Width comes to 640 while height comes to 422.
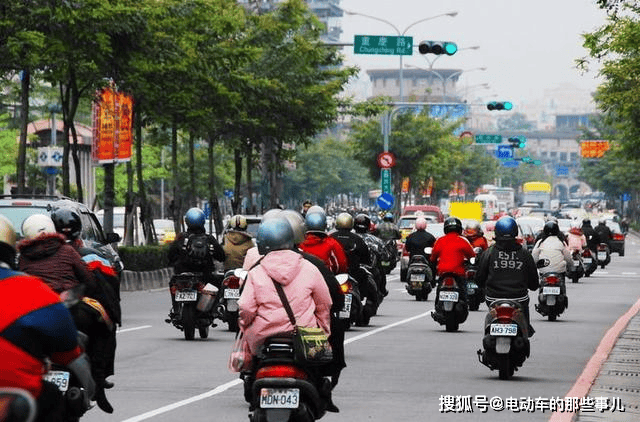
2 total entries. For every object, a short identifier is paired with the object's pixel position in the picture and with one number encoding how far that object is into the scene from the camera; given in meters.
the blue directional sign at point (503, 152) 135.25
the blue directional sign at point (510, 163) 167.77
